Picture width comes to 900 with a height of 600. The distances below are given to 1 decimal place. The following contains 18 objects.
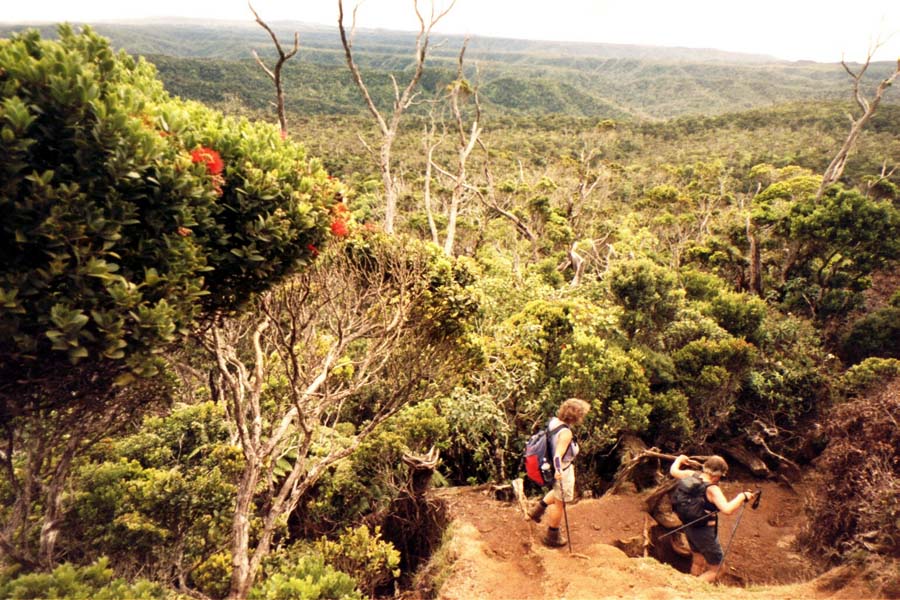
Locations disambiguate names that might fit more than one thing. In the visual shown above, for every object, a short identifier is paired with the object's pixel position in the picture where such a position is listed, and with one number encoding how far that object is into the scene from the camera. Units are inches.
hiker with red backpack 213.3
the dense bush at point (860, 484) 220.5
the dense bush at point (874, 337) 528.4
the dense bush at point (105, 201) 101.4
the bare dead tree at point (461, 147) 550.3
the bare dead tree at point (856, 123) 631.8
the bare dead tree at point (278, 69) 340.7
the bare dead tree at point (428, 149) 595.9
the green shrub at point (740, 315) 498.9
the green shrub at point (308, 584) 174.6
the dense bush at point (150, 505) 238.5
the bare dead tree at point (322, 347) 201.6
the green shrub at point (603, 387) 352.5
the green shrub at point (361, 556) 252.7
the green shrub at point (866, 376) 412.2
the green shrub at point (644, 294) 437.7
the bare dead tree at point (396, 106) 477.4
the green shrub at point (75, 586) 149.1
